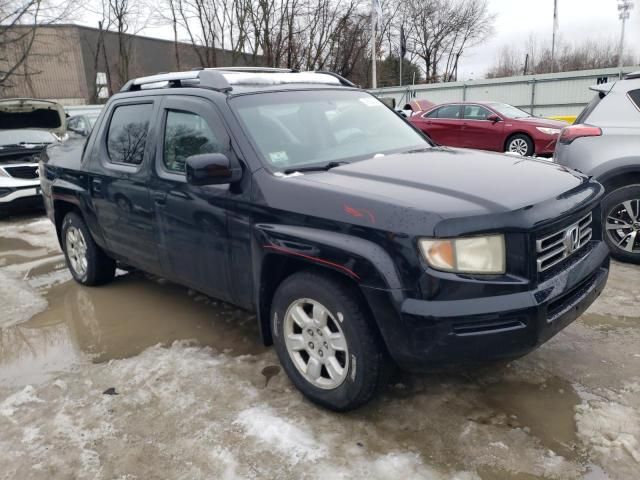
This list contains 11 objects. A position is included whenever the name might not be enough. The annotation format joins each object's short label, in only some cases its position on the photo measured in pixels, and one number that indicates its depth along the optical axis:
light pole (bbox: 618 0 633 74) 44.51
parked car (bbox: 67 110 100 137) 13.33
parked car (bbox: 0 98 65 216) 8.62
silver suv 4.97
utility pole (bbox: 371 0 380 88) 27.25
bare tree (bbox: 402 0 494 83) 50.69
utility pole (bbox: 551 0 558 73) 42.47
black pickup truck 2.41
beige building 39.88
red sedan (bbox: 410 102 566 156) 12.34
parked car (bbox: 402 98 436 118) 16.71
